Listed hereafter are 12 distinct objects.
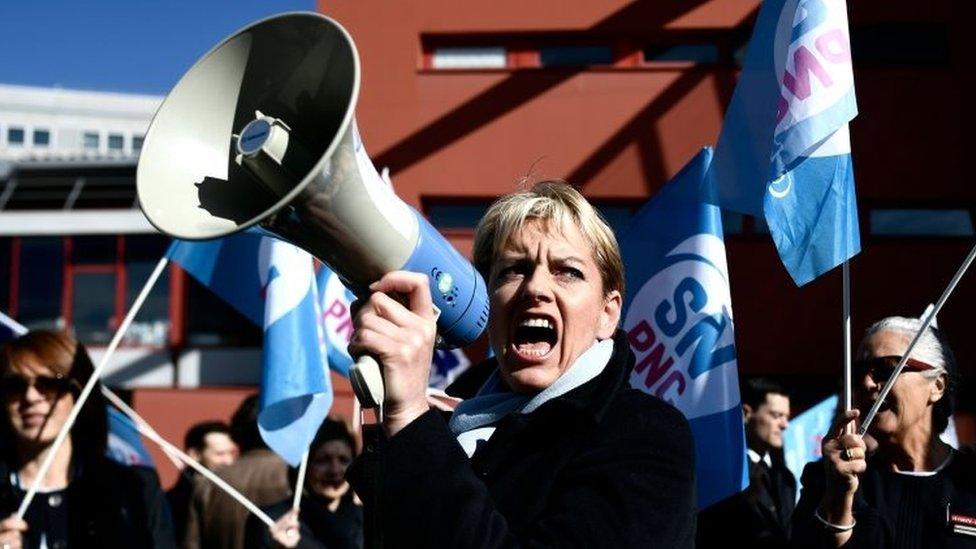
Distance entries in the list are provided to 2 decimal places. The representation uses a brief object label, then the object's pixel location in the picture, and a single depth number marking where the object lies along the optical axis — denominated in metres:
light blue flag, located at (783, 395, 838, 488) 6.67
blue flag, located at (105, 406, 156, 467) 5.42
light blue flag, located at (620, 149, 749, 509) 3.88
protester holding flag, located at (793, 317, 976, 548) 2.99
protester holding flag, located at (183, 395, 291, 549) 5.46
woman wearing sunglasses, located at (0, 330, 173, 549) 3.45
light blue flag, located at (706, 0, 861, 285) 3.62
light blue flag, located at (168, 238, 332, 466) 5.18
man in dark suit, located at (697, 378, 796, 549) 4.71
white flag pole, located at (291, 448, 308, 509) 4.81
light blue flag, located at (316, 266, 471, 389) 6.01
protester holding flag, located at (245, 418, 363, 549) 4.74
